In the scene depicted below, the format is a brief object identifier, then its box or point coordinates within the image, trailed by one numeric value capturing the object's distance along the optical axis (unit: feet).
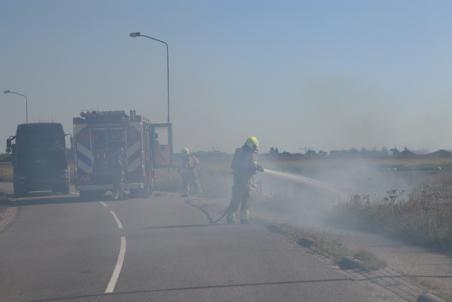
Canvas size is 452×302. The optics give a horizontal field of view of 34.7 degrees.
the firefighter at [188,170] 97.02
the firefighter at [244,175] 58.34
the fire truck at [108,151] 93.86
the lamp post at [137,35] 115.32
